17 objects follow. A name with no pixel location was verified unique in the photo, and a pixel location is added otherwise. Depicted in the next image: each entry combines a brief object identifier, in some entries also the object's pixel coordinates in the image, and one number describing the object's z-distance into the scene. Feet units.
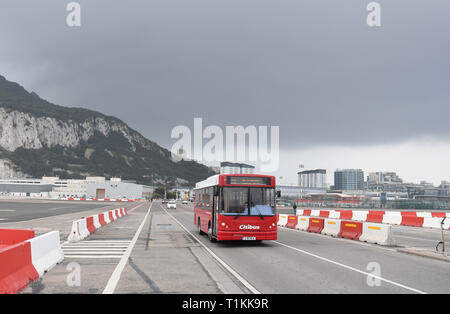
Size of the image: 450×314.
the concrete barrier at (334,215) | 134.62
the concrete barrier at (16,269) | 24.73
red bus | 51.75
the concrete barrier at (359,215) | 120.67
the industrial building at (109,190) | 586.45
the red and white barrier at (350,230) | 64.80
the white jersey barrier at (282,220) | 100.18
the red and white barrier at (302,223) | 85.10
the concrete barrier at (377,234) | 56.80
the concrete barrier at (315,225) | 78.43
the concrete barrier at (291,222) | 92.36
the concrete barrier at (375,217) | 115.76
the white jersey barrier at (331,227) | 71.14
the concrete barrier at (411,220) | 104.96
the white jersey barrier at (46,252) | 31.42
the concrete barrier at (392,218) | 111.34
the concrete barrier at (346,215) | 128.36
